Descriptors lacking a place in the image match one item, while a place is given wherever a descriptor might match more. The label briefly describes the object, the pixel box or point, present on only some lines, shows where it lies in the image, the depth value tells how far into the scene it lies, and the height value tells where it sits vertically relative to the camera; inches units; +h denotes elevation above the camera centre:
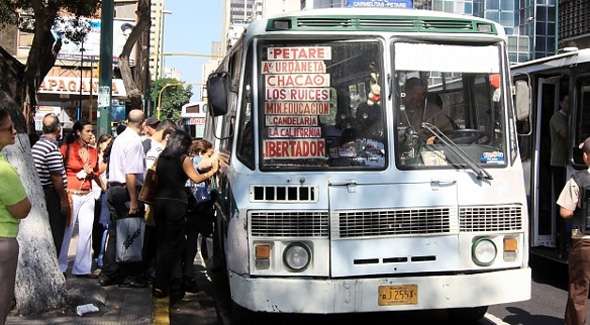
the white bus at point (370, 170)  214.2 +0.5
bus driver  226.7 +20.8
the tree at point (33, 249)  237.0 -27.6
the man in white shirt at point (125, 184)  289.7 -6.3
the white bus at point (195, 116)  970.7 +77.1
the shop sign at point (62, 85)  1558.8 +185.7
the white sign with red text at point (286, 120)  222.1 +15.7
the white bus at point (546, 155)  327.6 +9.2
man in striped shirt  267.7 -2.0
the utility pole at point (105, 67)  450.8 +65.1
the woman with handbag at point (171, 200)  274.1 -12.2
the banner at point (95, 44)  1518.2 +276.4
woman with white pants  299.6 -10.0
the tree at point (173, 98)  2962.6 +327.5
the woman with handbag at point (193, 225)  303.4 -24.2
